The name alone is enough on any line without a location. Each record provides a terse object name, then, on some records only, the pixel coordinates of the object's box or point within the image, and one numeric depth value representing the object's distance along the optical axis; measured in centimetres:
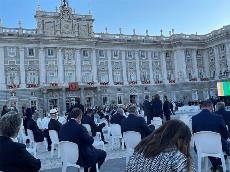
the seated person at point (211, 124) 437
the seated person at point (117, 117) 825
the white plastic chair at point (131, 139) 524
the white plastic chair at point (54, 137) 720
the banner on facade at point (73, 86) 2779
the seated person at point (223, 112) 558
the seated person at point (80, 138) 431
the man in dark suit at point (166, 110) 1179
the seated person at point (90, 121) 788
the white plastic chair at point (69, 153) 423
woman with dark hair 184
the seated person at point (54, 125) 737
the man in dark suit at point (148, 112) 1040
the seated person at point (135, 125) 548
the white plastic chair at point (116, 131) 783
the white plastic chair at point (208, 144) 413
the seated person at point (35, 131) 768
